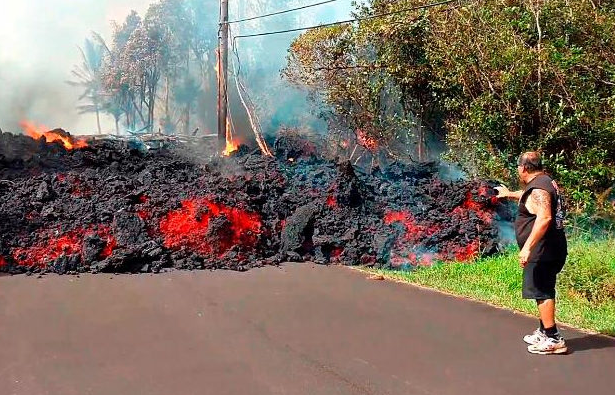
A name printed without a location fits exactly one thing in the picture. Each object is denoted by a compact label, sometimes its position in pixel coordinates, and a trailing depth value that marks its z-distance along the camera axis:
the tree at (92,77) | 31.31
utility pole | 17.17
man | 5.16
